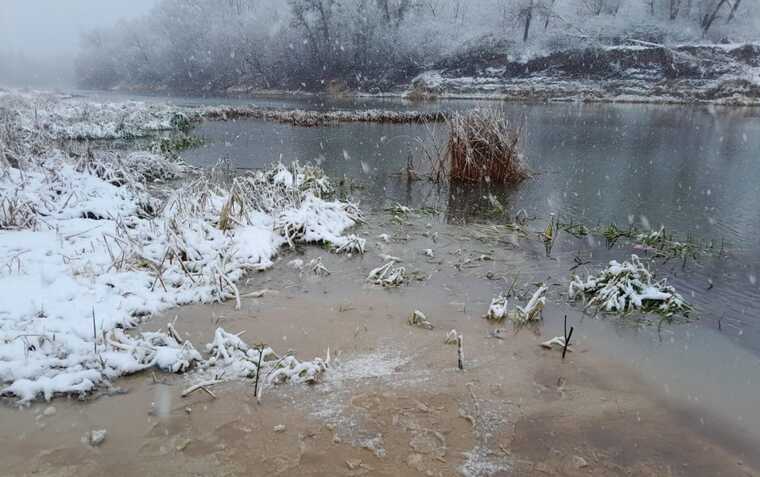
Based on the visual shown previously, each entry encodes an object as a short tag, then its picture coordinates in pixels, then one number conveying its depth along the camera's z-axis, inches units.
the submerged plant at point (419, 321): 185.2
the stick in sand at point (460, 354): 156.8
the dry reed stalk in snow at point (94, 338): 149.0
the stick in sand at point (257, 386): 135.5
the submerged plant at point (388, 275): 225.9
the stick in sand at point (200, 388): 136.3
